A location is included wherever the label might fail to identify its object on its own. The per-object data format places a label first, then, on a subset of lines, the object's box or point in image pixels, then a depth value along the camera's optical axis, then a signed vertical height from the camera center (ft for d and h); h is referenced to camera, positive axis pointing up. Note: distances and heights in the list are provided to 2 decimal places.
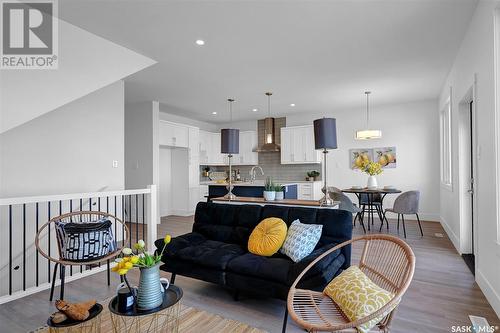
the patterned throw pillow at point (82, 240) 8.50 -2.17
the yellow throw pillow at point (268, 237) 8.53 -2.14
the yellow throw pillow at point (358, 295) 4.99 -2.43
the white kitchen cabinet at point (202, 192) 25.72 -2.10
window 16.80 +1.47
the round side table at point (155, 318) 5.21 -3.31
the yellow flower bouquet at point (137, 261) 5.18 -1.78
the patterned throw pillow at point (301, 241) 7.92 -2.10
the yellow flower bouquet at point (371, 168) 19.01 -0.06
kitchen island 17.99 -1.41
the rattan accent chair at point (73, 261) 8.36 -2.74
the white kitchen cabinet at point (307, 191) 23.29 -1.92
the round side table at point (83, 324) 5.01 -2.82
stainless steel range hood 25.04 +3.52
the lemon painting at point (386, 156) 22.31 +0.86
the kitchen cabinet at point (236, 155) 27.49 +1.93
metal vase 5.30 -2.31
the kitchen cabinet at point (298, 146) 24.54 +1.96
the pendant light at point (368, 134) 19.06 +2.25
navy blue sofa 7.26 -2.60
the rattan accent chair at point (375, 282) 4.75 -2.42
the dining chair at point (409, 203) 16.70 -2.14
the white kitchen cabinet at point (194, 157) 24.66 +1.07
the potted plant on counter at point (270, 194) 12.46 -1.14
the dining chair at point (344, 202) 17.48 -2.16
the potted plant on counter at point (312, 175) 24.62 -0.68
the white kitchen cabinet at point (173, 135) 22.09 +2.82
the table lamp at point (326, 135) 10.72 +1.25
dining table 17.59 -1.53
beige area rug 6.78 -3.86
